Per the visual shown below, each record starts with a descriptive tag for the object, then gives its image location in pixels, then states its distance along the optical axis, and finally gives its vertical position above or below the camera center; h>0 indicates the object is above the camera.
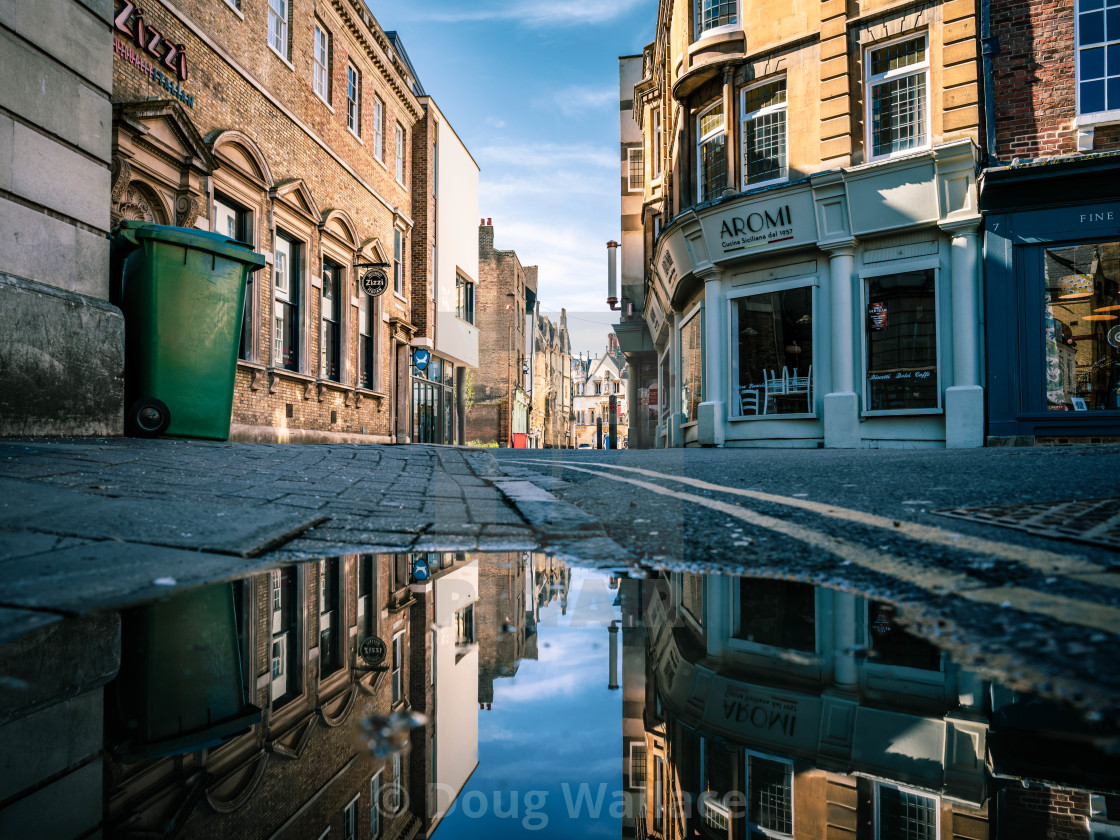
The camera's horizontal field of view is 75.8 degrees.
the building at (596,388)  76.00 +5.75
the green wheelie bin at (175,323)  6.74 +1.15
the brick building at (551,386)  49.34 +4.40
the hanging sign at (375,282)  16.25 +3.62
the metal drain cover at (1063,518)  2.40 -0.31
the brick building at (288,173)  9.24 +4.35
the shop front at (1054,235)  9.77 +2.82
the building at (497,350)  36.91 +4.86
